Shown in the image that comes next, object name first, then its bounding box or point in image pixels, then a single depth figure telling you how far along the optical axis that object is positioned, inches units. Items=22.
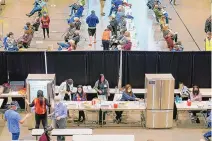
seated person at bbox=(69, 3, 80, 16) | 1050.2
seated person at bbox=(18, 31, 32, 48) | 834.2
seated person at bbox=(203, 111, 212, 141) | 571.8
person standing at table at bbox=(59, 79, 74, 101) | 657.0
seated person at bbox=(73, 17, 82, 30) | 909.1
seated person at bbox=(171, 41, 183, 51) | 758.5
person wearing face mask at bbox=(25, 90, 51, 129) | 569.0
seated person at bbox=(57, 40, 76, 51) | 774.8
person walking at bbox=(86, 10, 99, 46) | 901.2
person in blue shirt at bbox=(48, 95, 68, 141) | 573.0
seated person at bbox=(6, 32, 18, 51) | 781.7
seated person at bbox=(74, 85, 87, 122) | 637.3
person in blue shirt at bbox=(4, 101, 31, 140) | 539.2
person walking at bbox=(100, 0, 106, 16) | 1148.7
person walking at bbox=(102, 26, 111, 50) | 817.6
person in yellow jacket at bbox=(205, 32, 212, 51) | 760.3
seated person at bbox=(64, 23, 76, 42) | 837.0
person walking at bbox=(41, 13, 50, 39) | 922.1
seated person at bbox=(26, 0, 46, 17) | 1035.9
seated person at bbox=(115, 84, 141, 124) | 638.5
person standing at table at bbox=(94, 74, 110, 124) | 659.4
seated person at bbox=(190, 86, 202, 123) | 641.3
